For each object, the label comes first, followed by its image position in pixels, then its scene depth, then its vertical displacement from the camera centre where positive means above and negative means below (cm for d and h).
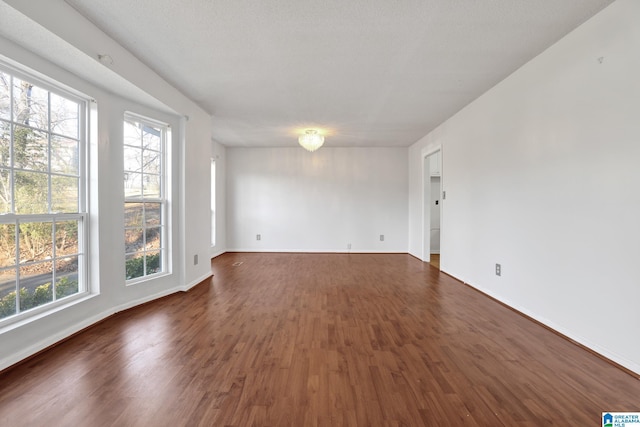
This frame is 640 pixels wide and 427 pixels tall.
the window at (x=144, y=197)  320 +19
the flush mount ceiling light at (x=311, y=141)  511 +132
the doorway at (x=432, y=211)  593 +0
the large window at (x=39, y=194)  207 +16
